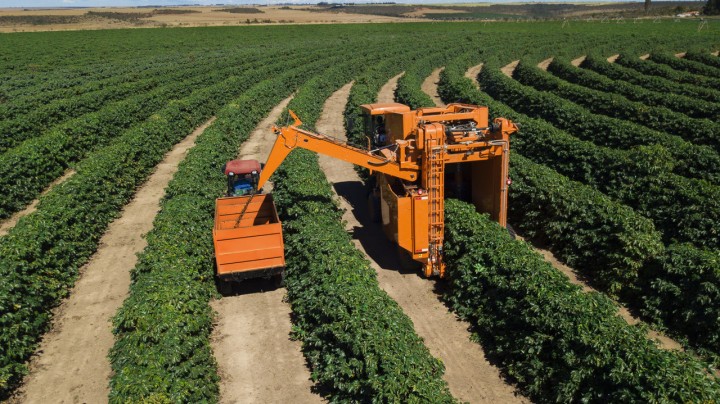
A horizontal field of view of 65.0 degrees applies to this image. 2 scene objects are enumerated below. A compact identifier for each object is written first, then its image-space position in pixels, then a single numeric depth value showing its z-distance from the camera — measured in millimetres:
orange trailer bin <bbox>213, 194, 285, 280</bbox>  14281
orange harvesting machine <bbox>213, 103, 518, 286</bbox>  14414
